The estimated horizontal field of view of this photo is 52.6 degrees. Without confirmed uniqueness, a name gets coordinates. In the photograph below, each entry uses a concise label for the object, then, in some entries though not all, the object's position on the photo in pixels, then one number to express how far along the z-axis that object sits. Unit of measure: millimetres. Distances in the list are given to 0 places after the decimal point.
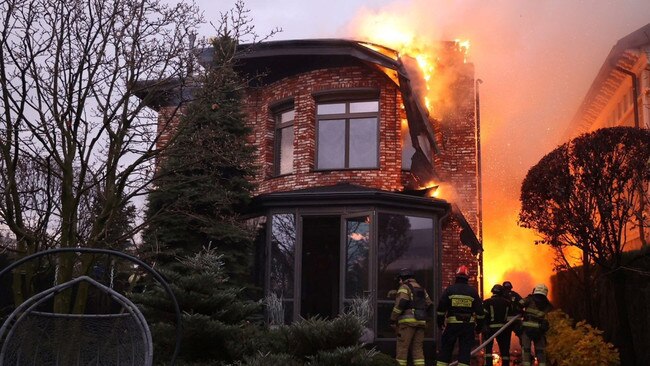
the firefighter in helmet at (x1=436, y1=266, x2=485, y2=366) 10672
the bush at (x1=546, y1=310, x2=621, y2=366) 11531
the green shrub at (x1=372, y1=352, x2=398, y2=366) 9264
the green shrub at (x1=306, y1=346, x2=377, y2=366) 7230
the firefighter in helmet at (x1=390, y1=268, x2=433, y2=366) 10836
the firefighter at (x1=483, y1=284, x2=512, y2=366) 12859
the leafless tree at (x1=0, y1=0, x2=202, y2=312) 8914
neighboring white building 18859
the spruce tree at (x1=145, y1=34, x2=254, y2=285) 12703
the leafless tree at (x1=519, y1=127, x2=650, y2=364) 11891
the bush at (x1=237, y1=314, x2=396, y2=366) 7254
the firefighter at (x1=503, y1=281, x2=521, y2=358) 12870
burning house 14289
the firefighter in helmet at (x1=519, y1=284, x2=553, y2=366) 11781
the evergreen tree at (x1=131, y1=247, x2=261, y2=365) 8648
